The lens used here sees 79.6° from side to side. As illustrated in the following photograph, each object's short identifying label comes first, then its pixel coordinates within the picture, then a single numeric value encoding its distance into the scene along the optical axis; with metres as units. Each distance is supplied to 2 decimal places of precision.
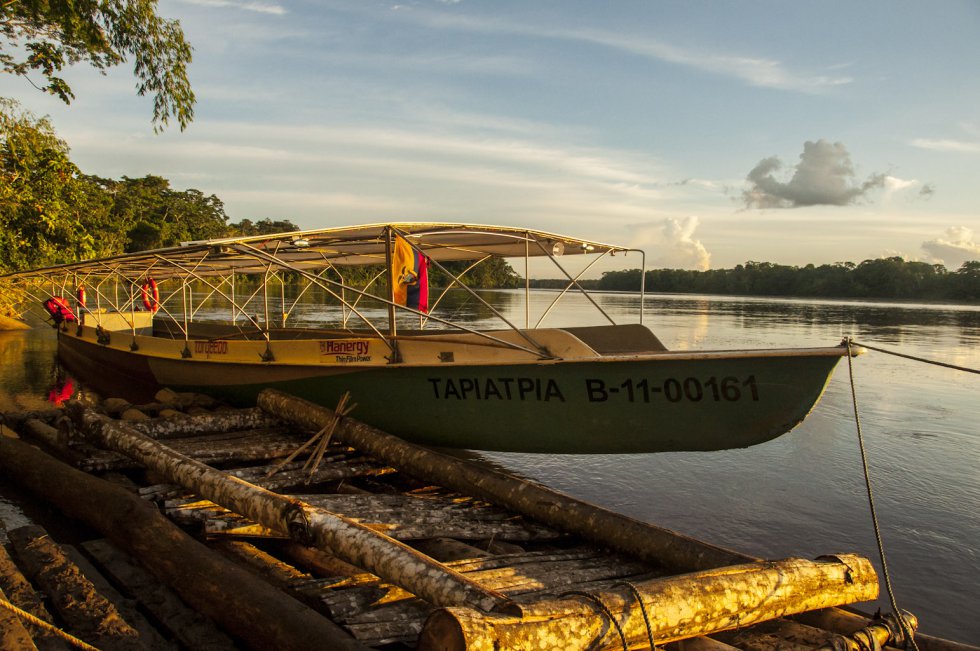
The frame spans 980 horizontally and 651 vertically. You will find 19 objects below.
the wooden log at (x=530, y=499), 4.36
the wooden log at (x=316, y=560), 4.23
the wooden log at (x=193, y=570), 3.08
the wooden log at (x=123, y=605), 3.27
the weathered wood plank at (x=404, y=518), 4.90
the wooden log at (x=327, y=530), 3.42
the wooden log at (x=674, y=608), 2.62
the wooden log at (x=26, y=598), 2.99
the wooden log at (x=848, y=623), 3.56
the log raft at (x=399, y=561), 3.07
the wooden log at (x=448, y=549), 4.62
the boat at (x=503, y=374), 6.05
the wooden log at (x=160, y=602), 3.31
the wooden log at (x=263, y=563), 4.14
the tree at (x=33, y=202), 17.00
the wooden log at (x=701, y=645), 3.27
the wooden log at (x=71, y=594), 3.25
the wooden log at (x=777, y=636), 3.48
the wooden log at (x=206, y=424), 7.50
